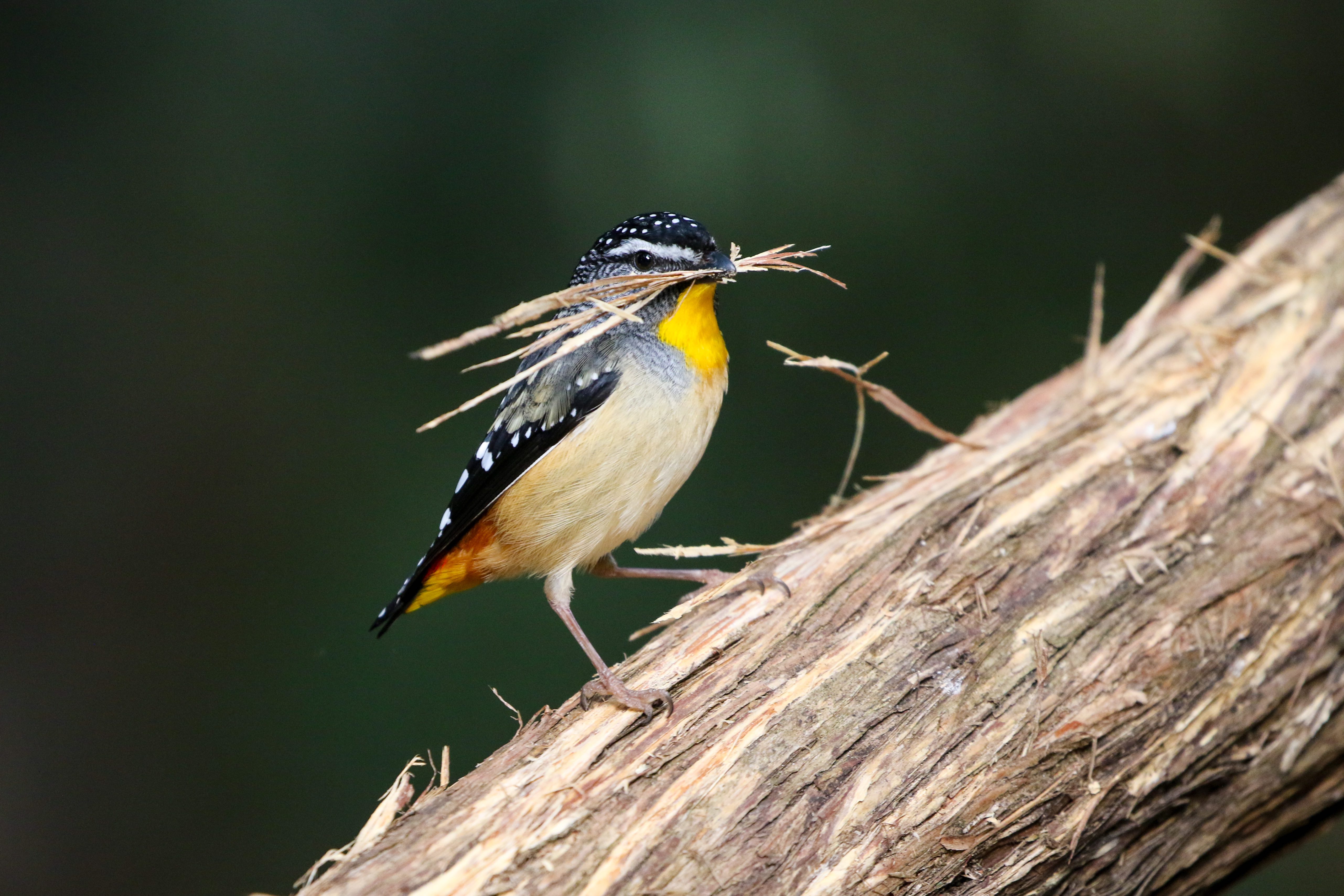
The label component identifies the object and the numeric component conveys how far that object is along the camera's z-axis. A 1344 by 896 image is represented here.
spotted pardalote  6.40
